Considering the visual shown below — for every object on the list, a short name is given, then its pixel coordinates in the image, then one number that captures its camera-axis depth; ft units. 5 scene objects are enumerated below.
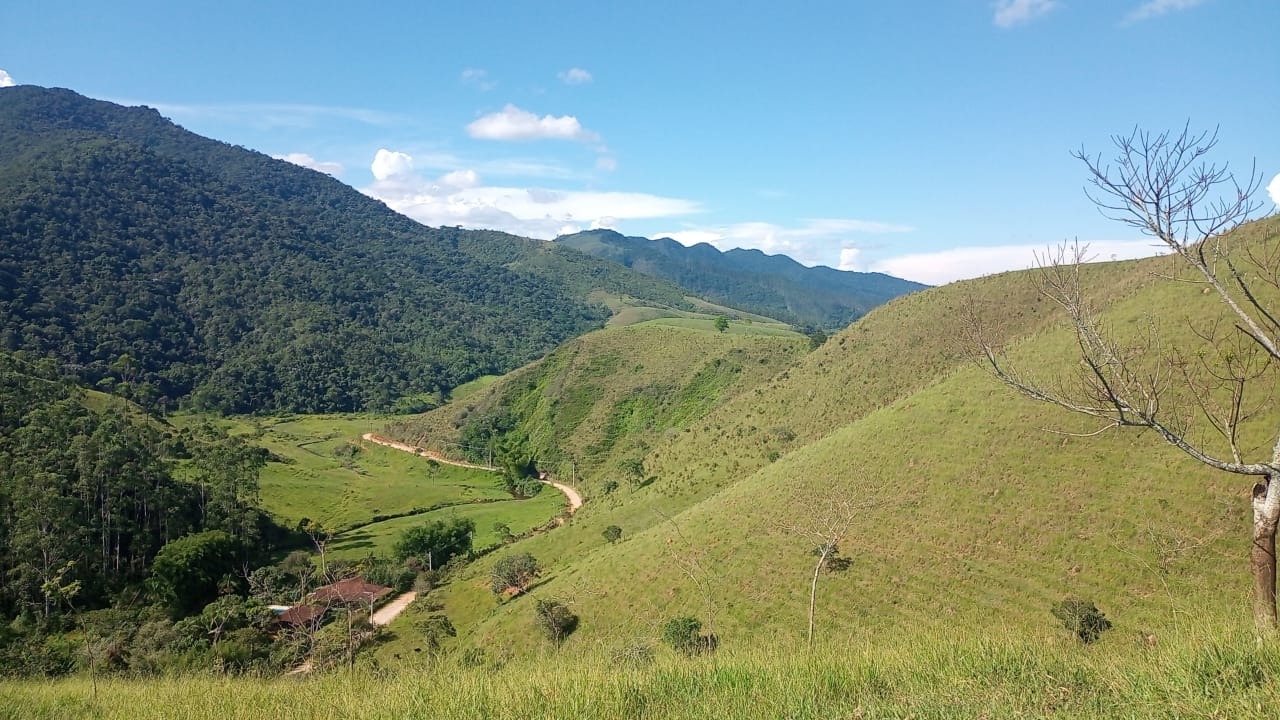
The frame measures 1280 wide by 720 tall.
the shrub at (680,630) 70.32
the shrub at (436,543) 172.86
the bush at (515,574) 122.52
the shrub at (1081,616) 60.90
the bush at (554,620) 88.99
